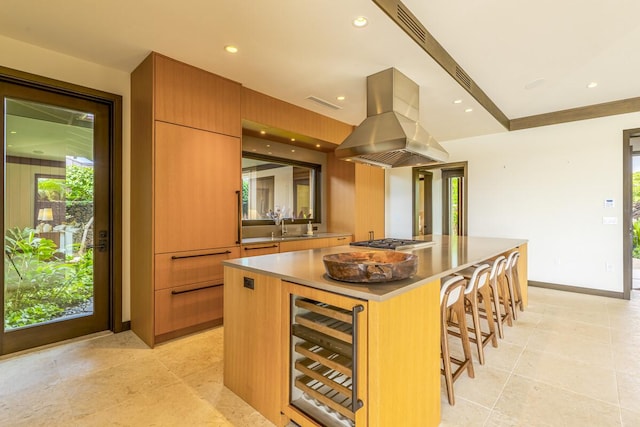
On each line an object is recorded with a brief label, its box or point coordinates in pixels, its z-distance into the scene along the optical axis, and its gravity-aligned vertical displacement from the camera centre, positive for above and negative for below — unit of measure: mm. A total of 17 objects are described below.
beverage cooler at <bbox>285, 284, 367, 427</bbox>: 1328 -721
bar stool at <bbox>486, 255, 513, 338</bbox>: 2795 -784
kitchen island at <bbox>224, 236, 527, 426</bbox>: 1315 -656
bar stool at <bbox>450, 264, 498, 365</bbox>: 2307 -685
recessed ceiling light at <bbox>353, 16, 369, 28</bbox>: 2160 +1414
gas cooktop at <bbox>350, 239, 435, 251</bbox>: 2691 -283
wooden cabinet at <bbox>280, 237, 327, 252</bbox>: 3806 -398
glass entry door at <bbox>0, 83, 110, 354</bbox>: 2592 -12
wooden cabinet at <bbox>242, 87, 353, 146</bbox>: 3506 +1287
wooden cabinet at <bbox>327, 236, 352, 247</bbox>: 4521 -399
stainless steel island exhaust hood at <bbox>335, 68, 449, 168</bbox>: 2629 +764
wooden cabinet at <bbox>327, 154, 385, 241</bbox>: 4980 +281
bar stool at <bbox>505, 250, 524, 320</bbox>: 3283 -805
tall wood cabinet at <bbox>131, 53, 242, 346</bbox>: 2709 +201
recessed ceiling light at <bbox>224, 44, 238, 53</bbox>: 2588 +1457
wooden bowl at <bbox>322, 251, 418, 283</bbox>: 1425 -272
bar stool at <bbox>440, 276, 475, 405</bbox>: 1922 -775
